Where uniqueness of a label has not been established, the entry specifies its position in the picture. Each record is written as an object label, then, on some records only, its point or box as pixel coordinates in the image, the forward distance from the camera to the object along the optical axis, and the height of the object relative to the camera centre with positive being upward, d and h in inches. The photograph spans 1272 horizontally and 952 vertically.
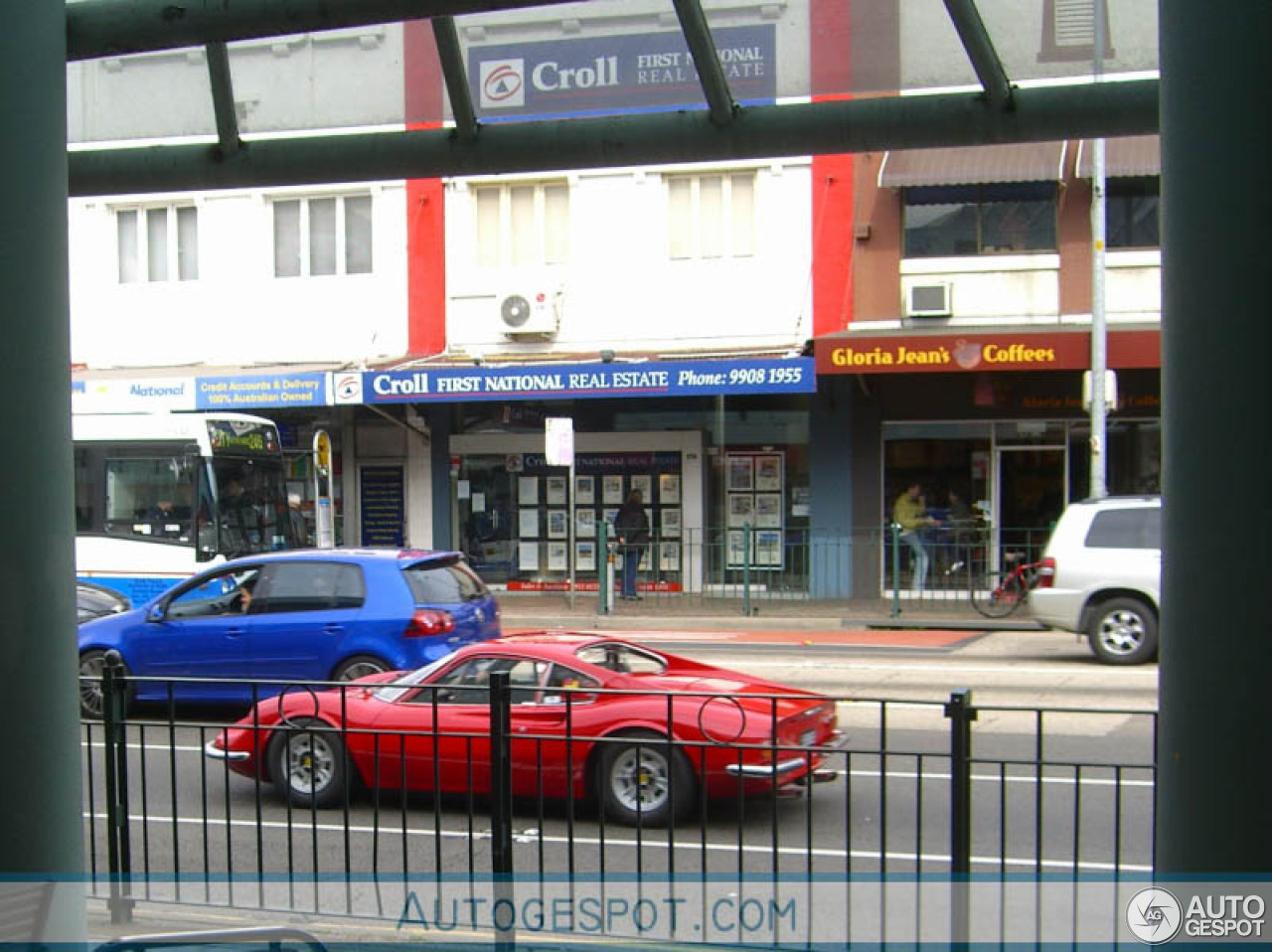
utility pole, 734.5 +58.8
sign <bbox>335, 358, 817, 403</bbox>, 818.8 +38.7
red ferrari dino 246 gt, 264.2 -64.8
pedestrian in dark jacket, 847.7 -66.2
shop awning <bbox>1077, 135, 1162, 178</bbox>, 758.5 +166.9
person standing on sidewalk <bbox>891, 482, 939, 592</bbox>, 800.3 -57.3
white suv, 553.9 -64.2
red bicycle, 753.0 -94.9
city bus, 646.5 -28.6
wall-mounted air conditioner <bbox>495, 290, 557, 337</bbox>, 907.4 +90.8
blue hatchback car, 426.6 -63.1
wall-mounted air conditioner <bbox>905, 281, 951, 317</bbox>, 826.2 +88.7
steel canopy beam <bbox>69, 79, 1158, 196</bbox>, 157.6 +39.7
